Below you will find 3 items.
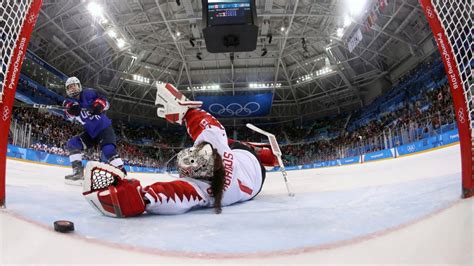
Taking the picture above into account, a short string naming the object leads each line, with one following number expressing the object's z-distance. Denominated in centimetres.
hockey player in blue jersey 323
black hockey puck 122
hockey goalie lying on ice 161
